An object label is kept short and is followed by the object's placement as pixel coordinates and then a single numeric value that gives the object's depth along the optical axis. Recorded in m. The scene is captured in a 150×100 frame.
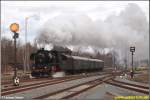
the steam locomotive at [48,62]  35.77
